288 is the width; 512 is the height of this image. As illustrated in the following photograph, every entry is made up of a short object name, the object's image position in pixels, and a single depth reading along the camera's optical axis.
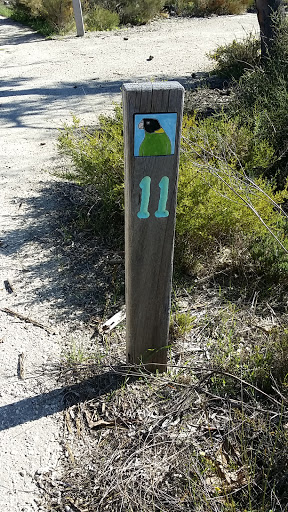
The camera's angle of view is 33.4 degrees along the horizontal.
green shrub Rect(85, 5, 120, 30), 12.43
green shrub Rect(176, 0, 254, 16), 14.20
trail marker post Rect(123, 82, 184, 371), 1.86
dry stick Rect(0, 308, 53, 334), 3.04
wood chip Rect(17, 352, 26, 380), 2.71
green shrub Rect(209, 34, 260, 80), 7.72
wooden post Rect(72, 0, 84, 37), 10.37
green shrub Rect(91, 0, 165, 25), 13.19
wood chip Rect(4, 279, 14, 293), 3.37
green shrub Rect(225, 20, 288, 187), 4.68
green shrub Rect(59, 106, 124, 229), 3.80
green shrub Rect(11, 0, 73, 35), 11.66
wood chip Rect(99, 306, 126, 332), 3.02
